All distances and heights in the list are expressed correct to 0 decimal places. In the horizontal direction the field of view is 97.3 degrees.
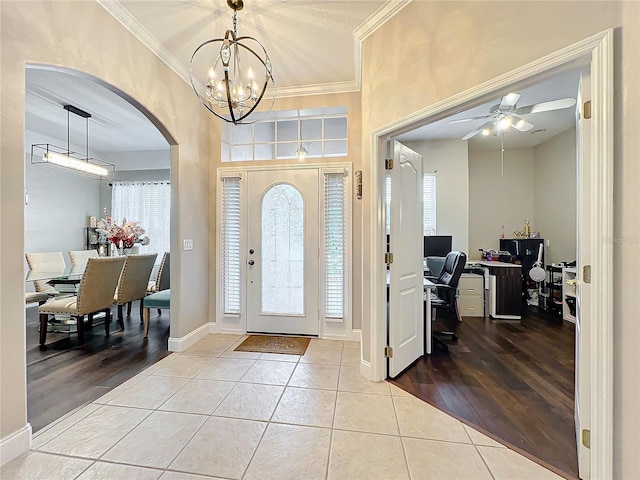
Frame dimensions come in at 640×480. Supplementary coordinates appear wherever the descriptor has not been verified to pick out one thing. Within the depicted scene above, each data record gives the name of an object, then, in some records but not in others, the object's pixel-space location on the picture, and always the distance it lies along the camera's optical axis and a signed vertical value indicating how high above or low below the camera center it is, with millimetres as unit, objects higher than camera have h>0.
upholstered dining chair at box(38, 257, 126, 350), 3139 -669
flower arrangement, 4254 +94
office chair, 3244 -631
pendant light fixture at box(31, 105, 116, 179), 3788 +1323
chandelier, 1824 +1798
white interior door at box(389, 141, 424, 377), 2473 -219
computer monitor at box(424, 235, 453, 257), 4754 -105
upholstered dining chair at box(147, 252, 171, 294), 4293 -574
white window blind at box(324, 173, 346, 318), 3389 -38
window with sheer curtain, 5945 +666
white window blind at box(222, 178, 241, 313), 3604 -78
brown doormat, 3092 -1220
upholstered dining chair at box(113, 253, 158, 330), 3676 -555
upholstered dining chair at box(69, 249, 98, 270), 4559 -324
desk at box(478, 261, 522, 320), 4309 -819
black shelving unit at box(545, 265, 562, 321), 4508 -871
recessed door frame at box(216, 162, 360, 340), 3350 -245
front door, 3447 -176
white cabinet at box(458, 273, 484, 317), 4465 -912
